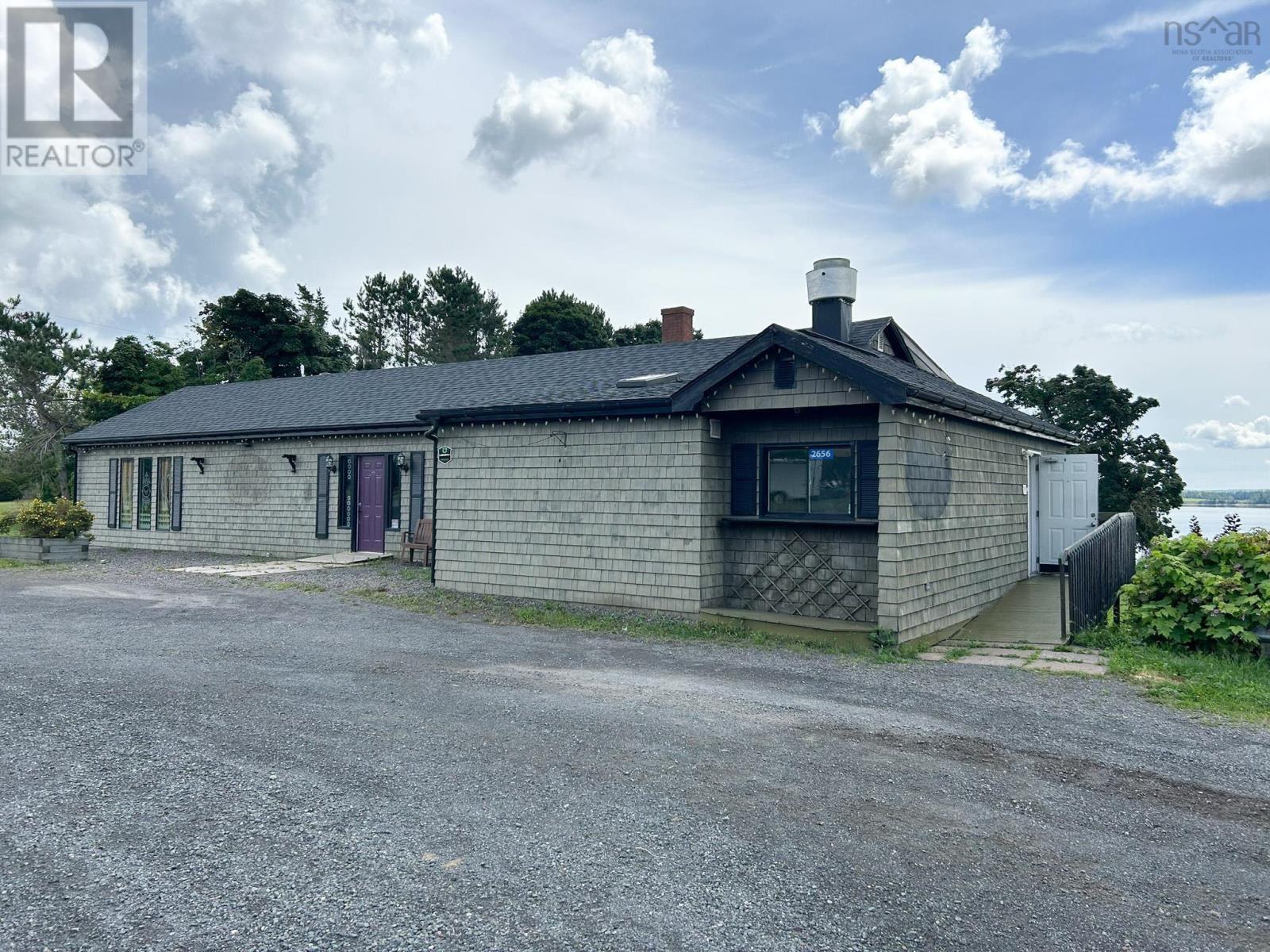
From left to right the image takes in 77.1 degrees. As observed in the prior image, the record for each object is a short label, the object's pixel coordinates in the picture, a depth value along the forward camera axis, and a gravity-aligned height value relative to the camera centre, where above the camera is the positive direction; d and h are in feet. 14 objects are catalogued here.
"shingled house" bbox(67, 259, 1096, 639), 29.55 +0.16
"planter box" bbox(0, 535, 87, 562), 54.90 -4.80
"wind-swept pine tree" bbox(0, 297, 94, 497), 122.83 +15.56
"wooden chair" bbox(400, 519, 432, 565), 50.21 -3.70
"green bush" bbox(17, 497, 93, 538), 55.06 -2.75
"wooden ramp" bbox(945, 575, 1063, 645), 30.25 -5.53
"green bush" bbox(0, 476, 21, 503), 119.65 -1.26
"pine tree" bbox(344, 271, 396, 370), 167.73 +34.43
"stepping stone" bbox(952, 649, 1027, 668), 25.92 -5.81
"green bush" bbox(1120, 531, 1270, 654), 25.45 -3.55
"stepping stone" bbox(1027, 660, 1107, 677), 24.38 -5.66
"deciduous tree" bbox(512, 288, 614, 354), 138.72 +27.72
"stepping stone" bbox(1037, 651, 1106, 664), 26.05 -5.68
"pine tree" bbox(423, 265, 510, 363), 163.43 +33.73
